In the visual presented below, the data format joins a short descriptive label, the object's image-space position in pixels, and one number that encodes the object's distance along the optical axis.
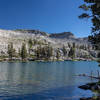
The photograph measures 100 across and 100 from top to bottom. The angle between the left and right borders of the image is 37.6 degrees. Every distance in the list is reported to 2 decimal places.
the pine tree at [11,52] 191.36
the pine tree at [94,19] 26.81
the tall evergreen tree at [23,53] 190.55
